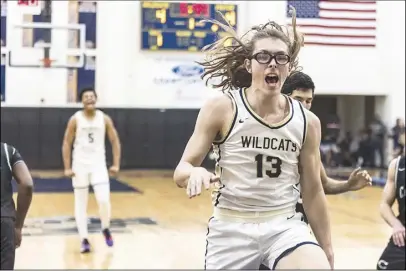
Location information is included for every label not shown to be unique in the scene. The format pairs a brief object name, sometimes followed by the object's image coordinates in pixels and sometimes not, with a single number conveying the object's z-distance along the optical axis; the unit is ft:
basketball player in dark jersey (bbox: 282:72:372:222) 13.33
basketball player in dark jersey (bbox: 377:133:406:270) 15.57
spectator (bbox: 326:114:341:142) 71.35
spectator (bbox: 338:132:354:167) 73.36
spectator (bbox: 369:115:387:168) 70.23
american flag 66.18
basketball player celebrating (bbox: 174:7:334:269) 10.55
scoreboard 63.62
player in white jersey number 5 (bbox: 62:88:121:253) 27.32
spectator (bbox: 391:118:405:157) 65.90
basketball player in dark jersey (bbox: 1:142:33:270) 13.19
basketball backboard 61.62
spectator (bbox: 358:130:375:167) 71.10
